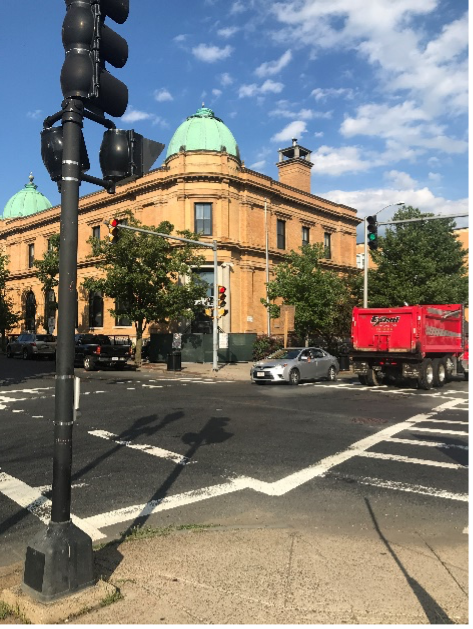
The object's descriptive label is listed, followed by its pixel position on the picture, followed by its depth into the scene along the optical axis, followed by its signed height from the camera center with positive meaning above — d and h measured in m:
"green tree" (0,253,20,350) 45.12 +1.29
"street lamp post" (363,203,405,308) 26.69 +2.90
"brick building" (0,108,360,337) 36.00 +8.96
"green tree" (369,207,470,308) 37.16 +4.69
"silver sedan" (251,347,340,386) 20.61 -1.50
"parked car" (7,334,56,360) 35.69 -1.14
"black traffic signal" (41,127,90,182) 4.23 +1.44
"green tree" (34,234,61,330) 40.19 +4.77
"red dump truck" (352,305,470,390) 19.08 -0.56
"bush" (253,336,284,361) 34.22 -1.09
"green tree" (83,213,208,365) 29.77 +2.86
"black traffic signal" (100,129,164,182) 4.47 +1.49
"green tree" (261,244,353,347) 30.66 +2.29
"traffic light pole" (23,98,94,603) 3.79 -0.86
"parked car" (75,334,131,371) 27.00 -1.21
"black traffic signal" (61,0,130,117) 4.18 +2.23
